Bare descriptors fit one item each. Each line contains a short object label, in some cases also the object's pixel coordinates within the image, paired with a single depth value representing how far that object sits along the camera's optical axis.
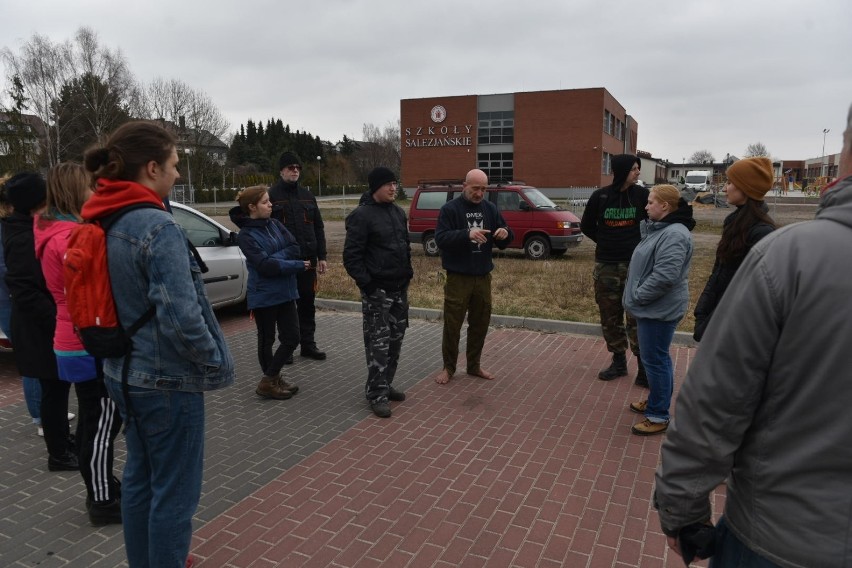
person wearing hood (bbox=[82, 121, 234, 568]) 2.19
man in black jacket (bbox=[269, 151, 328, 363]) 6.03
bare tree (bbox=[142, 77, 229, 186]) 47.25
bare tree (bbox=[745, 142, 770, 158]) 78.49
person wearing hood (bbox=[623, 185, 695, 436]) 4.17
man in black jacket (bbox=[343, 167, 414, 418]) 4.82
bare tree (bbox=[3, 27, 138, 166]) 37.62
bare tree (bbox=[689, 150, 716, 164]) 115.32
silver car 7.57
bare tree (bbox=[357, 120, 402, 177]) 70.81
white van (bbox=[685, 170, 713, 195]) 52.56
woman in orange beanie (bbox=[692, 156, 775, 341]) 3.50
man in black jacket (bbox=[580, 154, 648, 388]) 5.37
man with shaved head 5.41
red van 14.12
